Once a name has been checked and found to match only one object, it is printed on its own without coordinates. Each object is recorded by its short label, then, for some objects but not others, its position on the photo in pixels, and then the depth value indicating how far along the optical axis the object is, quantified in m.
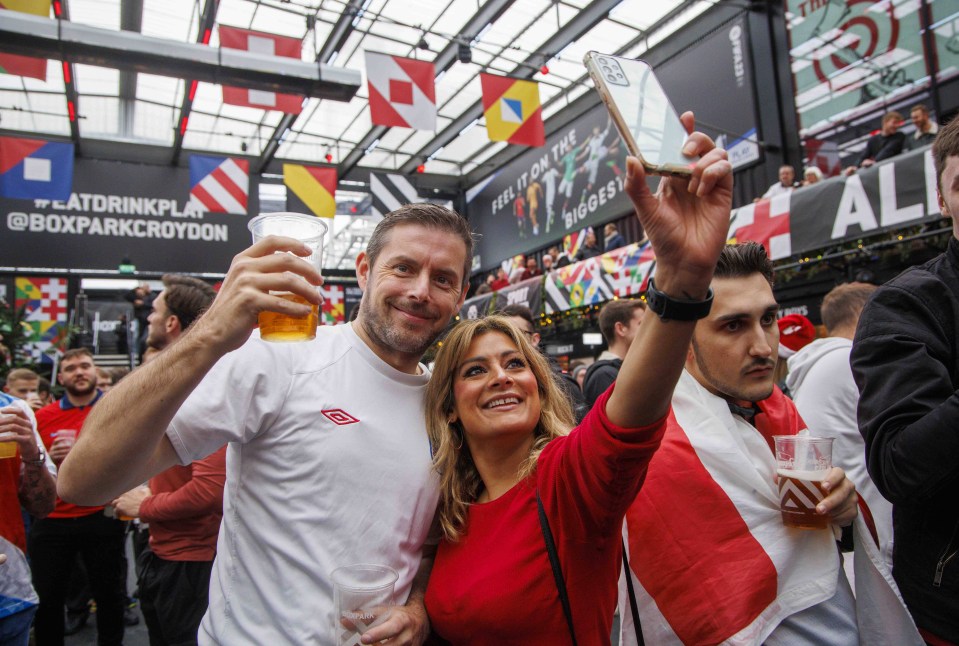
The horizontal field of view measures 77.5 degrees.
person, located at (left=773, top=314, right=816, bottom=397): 3.64
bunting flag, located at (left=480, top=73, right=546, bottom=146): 7.36
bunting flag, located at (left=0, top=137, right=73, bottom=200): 8.24
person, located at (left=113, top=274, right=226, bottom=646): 2.50
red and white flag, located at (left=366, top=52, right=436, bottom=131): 6.71
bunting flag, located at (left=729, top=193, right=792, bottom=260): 5.84
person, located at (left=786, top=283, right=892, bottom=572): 2.29
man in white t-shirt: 1.04
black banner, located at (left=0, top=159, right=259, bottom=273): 12.88
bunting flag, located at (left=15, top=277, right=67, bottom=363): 13.09
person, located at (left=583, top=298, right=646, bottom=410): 3.88
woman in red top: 1.04
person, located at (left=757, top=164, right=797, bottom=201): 7.90
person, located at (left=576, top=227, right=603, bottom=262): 10.63
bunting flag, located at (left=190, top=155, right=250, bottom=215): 9.47
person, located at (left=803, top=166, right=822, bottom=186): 6.66
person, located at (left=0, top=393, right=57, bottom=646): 2.23
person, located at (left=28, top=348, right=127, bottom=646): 3.38
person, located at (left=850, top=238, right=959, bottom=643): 1.23
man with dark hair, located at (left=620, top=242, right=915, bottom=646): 1.34
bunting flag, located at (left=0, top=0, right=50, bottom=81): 6.13
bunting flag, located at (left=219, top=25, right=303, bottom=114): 6.59
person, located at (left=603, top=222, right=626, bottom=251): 10.05
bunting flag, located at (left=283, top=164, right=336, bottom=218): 9.54
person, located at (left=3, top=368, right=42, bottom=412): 4.67
